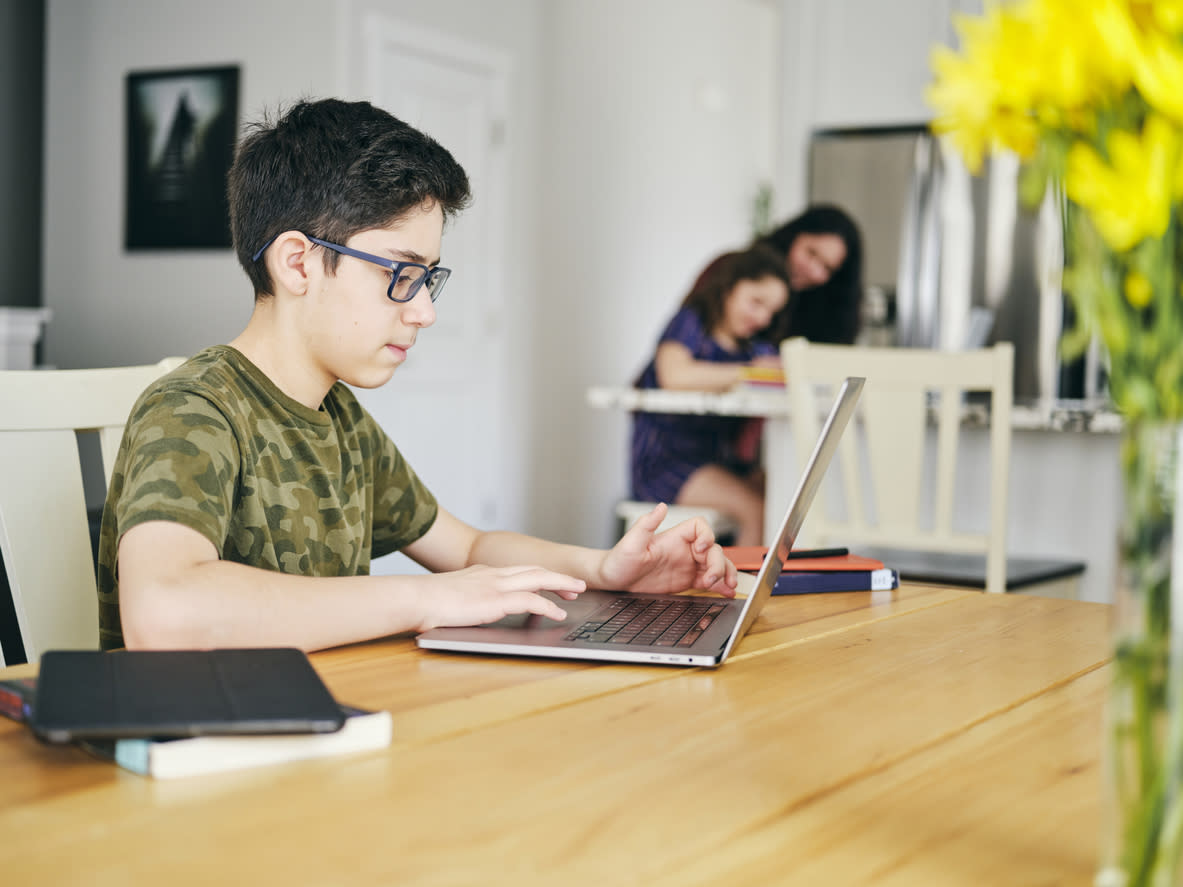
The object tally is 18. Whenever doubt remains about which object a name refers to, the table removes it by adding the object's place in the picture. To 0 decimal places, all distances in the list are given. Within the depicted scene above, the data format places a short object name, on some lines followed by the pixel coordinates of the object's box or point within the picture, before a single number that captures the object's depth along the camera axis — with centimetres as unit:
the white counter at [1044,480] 292
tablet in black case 70
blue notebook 142
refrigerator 451
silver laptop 103
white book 70
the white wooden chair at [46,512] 131
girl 394
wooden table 60
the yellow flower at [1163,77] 45
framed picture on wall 468
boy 118
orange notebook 145
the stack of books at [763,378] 322
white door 482
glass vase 47
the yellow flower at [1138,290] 48
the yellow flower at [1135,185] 46
